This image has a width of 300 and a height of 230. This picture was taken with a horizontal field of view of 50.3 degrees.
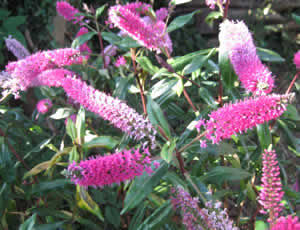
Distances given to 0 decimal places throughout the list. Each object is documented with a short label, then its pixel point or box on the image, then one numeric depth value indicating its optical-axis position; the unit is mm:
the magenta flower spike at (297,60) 889
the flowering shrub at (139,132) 621
